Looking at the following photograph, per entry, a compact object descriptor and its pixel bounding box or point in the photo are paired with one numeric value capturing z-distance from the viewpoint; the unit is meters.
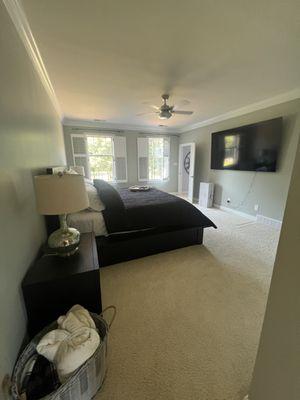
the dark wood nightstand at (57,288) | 1.14
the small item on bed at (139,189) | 3.75
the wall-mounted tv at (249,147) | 3.26
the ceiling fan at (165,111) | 2.88
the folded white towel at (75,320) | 1.02
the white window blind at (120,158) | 5.37
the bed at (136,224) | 2.20
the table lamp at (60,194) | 1.18
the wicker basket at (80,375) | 0.80
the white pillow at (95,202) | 2.29
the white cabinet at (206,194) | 4.86
